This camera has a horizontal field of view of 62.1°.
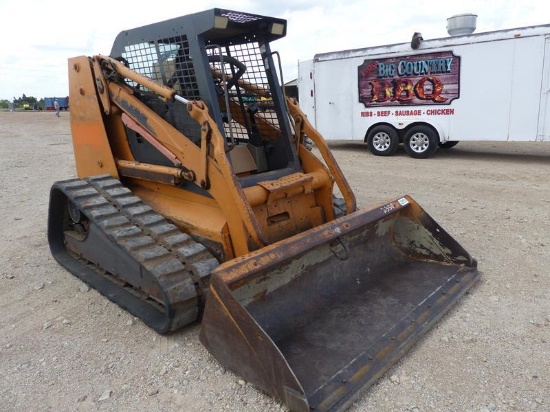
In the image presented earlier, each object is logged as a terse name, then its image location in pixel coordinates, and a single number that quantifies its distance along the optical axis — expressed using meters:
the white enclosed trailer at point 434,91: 9.41
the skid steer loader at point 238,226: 2.84
